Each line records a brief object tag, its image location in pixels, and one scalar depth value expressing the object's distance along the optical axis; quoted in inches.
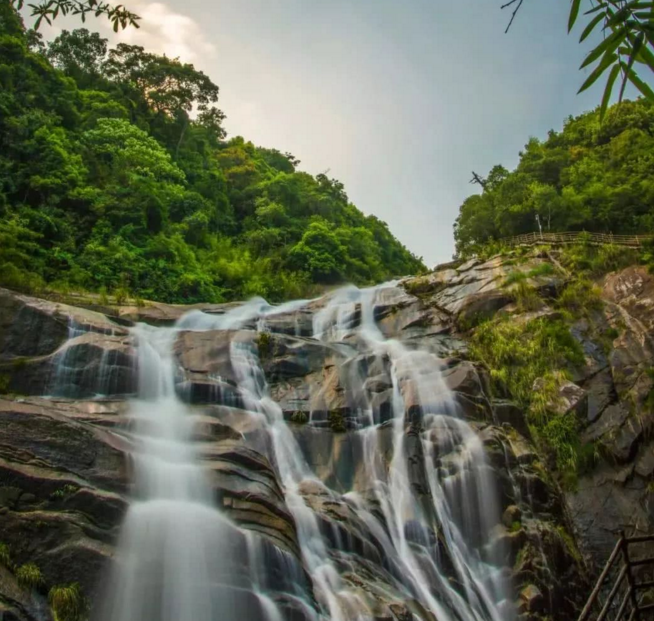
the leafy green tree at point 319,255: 1140.5
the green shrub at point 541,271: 756.9
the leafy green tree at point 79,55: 1376.7
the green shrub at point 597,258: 738.2
